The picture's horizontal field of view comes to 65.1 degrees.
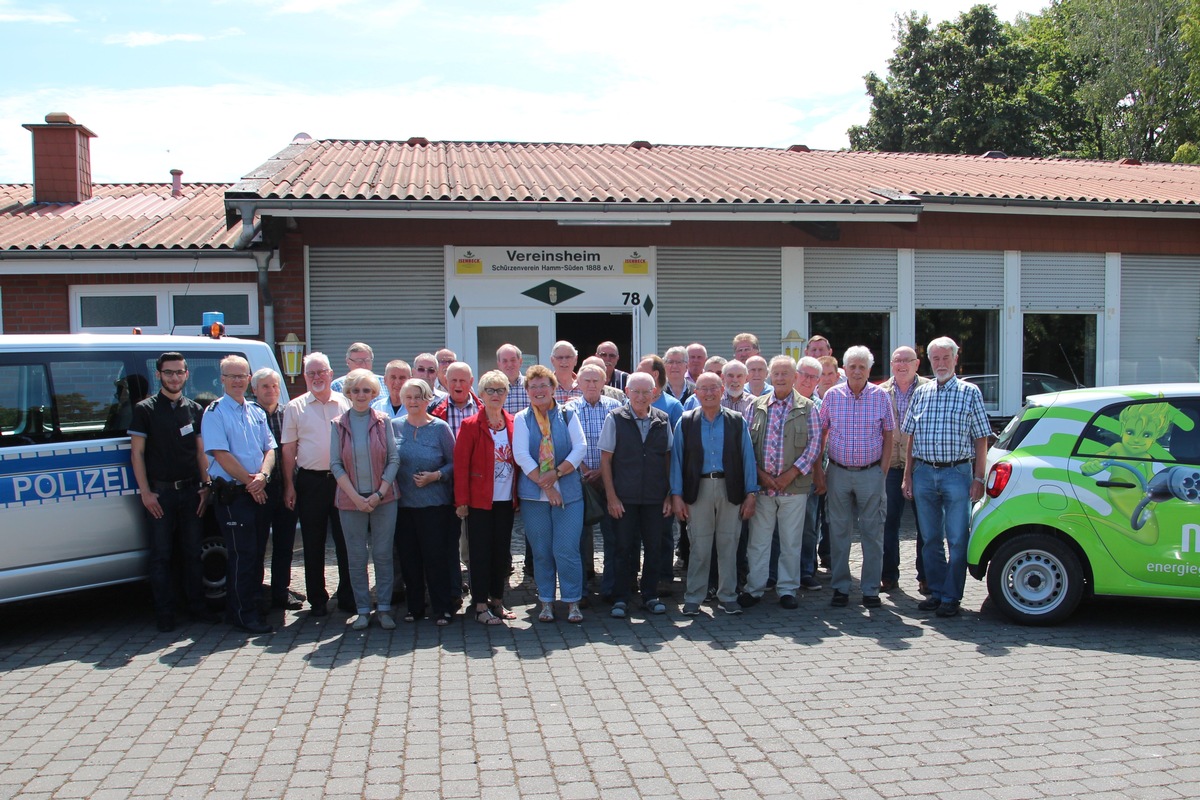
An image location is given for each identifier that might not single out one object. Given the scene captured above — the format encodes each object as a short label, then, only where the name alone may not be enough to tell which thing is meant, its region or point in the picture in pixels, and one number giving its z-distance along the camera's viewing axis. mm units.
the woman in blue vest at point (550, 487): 6488
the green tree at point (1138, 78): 31625
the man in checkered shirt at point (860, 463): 6875
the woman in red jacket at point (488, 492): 6430
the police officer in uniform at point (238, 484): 6297
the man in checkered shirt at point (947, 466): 6613
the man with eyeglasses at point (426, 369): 7426
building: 11102
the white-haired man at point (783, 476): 6906
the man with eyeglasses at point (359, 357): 7398
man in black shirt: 6246
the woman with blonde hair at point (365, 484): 6363
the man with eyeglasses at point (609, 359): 8258
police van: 5957
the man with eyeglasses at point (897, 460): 7414
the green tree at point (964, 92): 30703
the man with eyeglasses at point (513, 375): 7566
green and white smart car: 5980
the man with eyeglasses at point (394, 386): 7254
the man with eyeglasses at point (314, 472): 6656
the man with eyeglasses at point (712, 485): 6742
